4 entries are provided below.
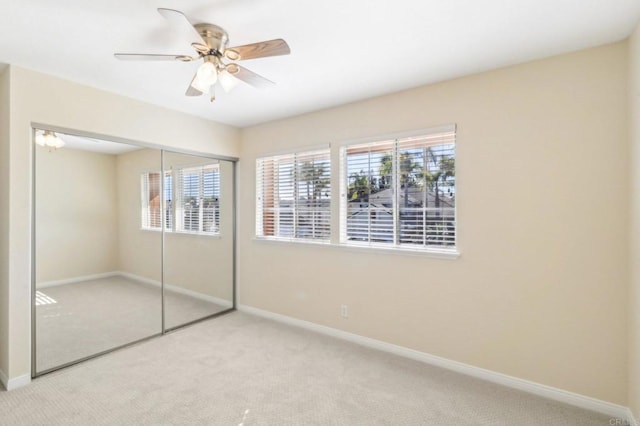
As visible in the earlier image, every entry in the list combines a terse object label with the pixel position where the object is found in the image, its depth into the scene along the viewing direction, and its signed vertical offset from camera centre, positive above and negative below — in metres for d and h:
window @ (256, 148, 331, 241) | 3.56 +0.22
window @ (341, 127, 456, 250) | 2.78 +0.20
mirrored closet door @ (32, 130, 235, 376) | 2.71 -0.31
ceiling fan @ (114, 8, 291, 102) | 1.79 +0.97
